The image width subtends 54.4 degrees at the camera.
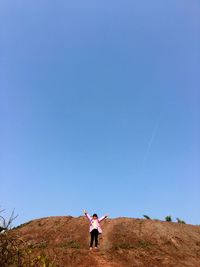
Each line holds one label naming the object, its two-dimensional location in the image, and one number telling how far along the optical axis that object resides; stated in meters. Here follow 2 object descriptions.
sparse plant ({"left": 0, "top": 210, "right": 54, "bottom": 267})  2.94
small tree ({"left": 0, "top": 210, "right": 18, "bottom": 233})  2.96
